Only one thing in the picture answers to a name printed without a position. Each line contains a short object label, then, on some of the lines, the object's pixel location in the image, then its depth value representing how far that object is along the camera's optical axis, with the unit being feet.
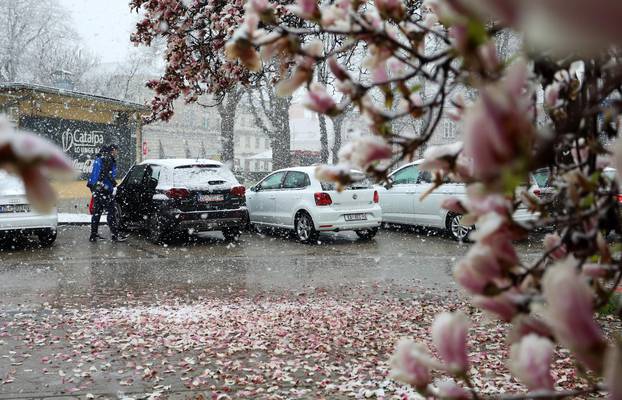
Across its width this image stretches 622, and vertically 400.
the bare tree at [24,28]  132.36
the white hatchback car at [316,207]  41.29
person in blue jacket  41.52
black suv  38.93
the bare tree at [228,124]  103.09
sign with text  61.26
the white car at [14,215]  36.70
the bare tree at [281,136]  92.02
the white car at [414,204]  42.29
